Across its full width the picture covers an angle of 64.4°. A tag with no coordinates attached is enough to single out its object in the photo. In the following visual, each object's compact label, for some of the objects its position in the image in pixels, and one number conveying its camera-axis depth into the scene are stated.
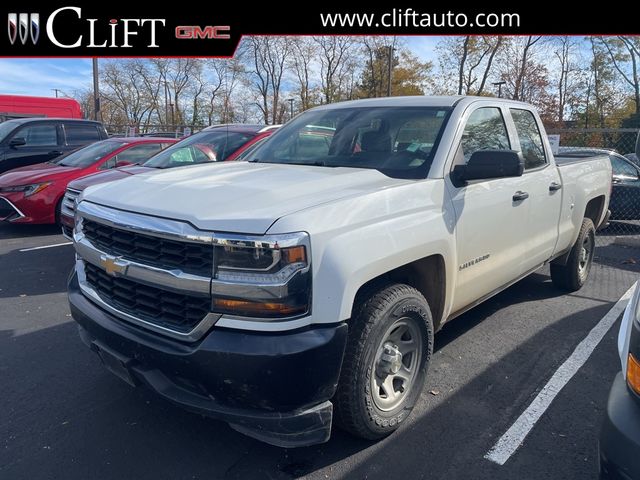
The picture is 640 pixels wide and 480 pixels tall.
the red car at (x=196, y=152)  6.19
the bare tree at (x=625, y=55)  39.06
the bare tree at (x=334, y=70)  52.00
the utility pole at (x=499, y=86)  34.42
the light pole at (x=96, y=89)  20.61
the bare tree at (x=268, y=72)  53.03
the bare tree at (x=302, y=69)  53.66
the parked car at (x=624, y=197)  9.58
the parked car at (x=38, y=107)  20.72
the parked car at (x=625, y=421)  1.77
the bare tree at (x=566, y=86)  41.75
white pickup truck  2.24
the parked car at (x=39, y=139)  9.98
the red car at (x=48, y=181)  7.76
